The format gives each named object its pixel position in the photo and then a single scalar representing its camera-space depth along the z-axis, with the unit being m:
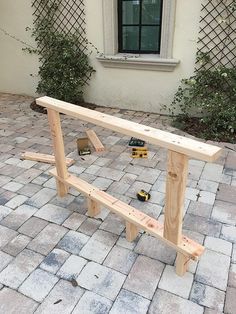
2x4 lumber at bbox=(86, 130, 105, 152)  3.21
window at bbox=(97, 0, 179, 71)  3.83
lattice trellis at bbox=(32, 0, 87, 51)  4.17
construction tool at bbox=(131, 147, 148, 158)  3.06
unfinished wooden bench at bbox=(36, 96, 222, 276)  1.42
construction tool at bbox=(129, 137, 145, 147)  3.28
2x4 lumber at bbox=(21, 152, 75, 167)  2.97
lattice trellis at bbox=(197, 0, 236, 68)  3.43
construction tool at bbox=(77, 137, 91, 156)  3.14
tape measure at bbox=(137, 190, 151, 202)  2.35
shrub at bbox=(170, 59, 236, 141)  3.45
